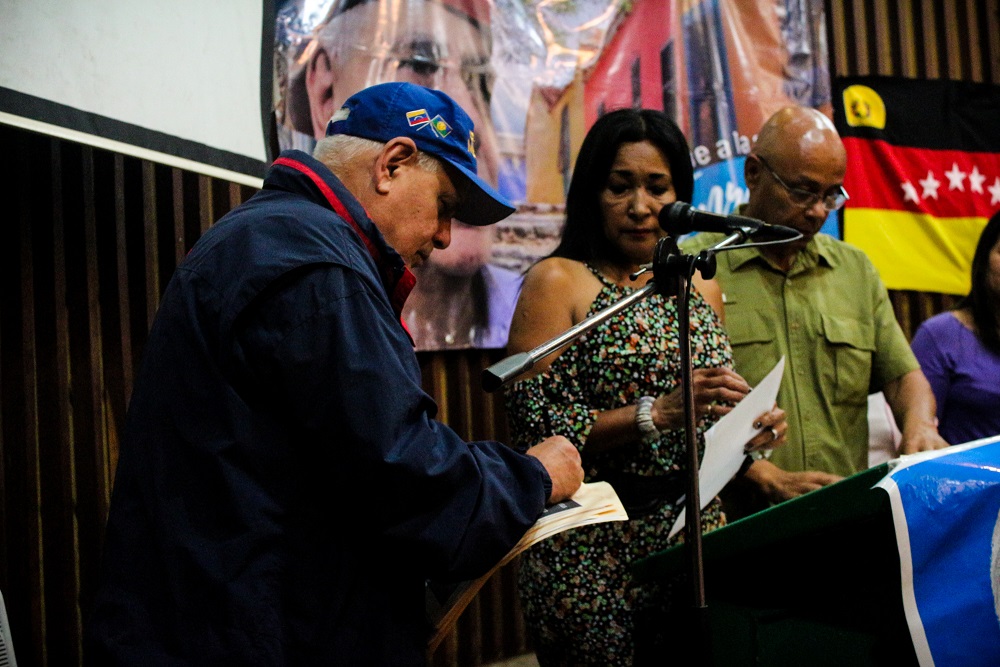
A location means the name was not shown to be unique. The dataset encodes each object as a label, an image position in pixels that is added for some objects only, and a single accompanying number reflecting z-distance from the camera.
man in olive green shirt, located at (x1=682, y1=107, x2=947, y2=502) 2.20
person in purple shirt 2.57
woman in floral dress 1.65
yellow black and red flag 4.04
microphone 1.49
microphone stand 1.26
